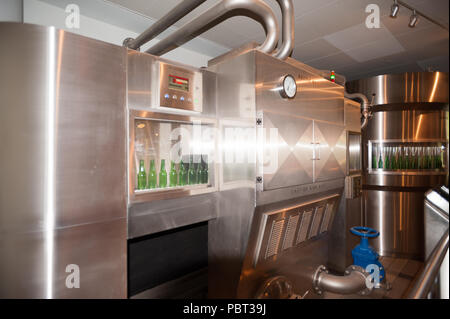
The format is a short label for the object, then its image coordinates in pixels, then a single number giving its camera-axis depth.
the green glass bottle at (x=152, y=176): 1.85
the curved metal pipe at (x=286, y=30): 1.90
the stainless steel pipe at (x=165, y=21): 1.74
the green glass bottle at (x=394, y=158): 4.16
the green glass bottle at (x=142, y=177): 1.82
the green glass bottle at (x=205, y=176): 2.11
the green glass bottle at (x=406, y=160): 4.12
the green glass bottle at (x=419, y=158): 4.09
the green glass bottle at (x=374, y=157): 4.19
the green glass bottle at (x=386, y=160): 4.19
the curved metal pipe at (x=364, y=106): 3.63
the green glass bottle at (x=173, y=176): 1.99
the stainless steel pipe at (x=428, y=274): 0.60
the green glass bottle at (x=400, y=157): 4.14
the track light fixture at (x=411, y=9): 2.11
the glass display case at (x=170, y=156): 1.67
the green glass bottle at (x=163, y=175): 1.93
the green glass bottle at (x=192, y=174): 2.08
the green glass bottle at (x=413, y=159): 4.11
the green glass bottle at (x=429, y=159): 4.05
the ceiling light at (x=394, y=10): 2.09
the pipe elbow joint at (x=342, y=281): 2.37
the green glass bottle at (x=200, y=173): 2.10
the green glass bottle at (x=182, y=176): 2.04
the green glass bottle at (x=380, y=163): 4.20
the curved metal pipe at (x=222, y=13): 1.66
